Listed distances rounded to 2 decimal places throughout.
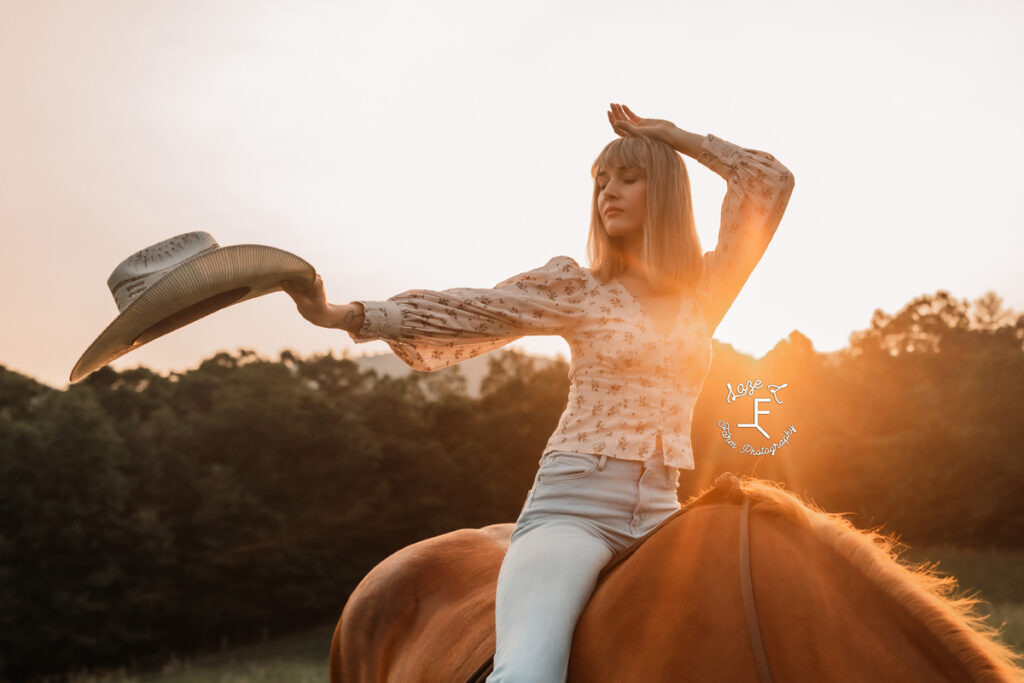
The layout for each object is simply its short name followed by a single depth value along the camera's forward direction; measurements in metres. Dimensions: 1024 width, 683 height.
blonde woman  2.36
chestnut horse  1.88
